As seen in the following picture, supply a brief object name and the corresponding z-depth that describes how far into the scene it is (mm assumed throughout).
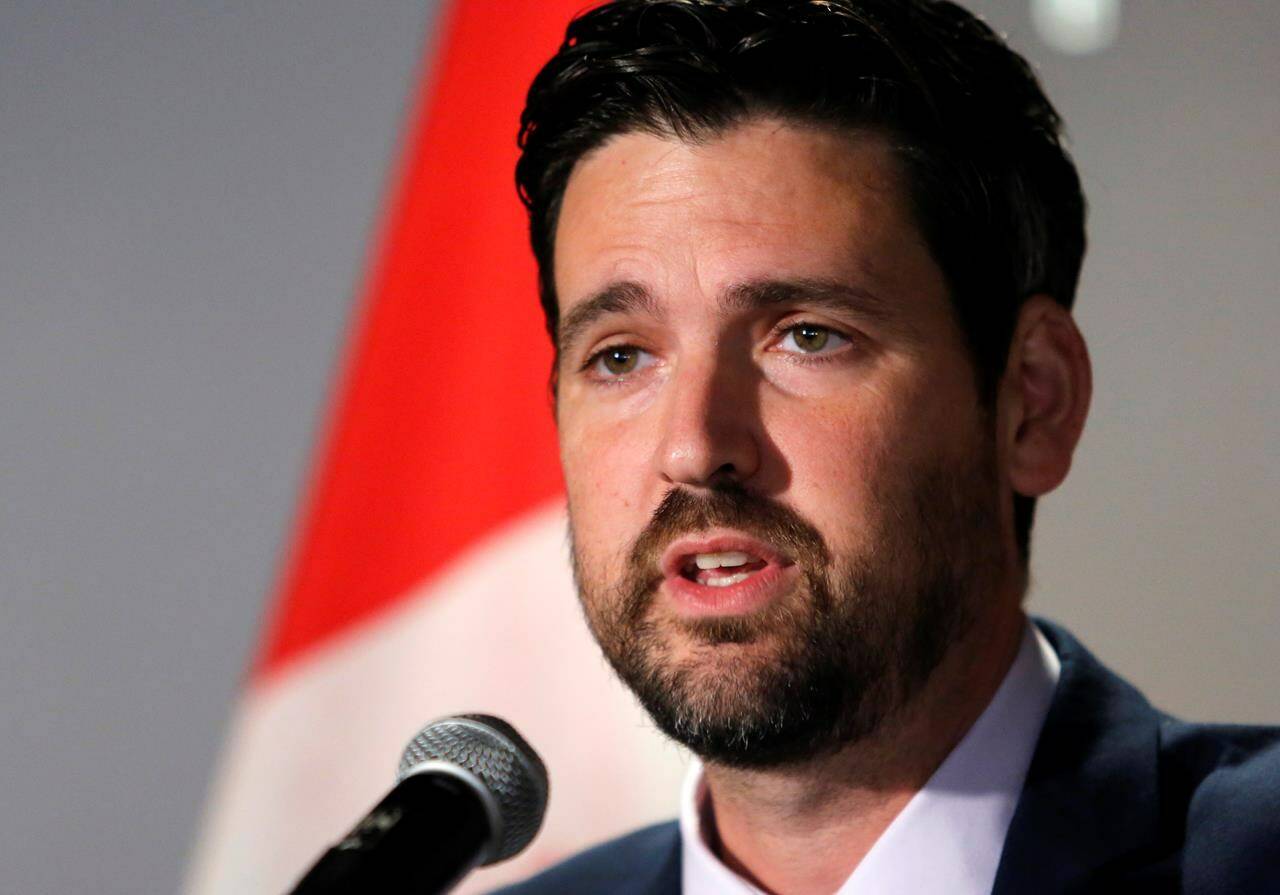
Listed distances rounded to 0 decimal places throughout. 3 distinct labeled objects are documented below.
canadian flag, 2557
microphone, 2166
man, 2300
